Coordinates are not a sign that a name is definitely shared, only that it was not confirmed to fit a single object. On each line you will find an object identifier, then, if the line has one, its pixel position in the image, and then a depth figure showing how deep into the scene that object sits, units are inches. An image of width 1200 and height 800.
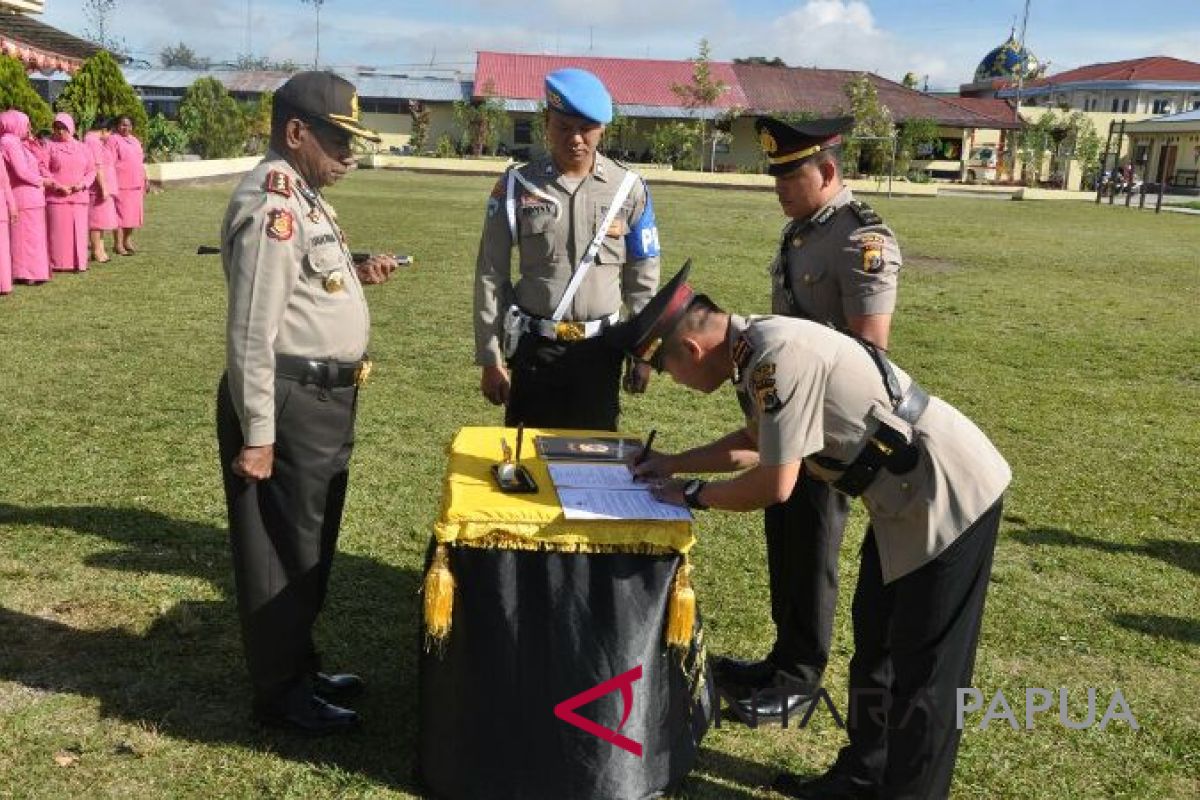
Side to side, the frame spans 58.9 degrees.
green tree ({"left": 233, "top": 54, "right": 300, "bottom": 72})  2818.7
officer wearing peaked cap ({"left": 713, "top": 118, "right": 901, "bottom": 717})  133.1
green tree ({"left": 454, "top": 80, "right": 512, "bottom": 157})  2060.8
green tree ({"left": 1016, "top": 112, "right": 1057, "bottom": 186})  2101.4
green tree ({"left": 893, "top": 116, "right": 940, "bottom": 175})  1883.6
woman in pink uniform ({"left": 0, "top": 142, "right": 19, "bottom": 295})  432.5
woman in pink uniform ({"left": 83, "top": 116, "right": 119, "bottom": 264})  529.3
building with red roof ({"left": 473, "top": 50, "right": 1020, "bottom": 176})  2166.6
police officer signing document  104.2
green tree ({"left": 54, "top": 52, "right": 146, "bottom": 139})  822.5
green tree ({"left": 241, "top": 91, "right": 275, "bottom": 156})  1581.0
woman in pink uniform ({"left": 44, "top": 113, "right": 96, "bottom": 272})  484.4
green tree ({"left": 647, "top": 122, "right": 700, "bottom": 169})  1929.1
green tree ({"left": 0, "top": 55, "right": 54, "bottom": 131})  559.8
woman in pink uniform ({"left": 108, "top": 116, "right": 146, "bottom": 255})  571.2
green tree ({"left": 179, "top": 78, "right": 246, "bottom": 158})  1423.5
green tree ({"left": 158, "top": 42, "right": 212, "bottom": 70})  2950.3
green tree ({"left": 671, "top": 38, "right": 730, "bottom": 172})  2085.4
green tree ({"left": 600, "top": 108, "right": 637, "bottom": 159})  2016.5
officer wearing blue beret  158.2
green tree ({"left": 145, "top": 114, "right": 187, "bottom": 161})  1216.8
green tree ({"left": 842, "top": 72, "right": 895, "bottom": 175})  1772.9
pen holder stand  118.2
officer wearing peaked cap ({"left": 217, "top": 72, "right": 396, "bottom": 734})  121.2
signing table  111.8
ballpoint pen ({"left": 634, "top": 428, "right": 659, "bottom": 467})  125.4
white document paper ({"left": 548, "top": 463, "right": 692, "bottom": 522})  111.7
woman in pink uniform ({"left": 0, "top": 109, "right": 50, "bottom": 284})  446.3
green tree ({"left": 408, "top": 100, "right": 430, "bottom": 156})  2150.6
